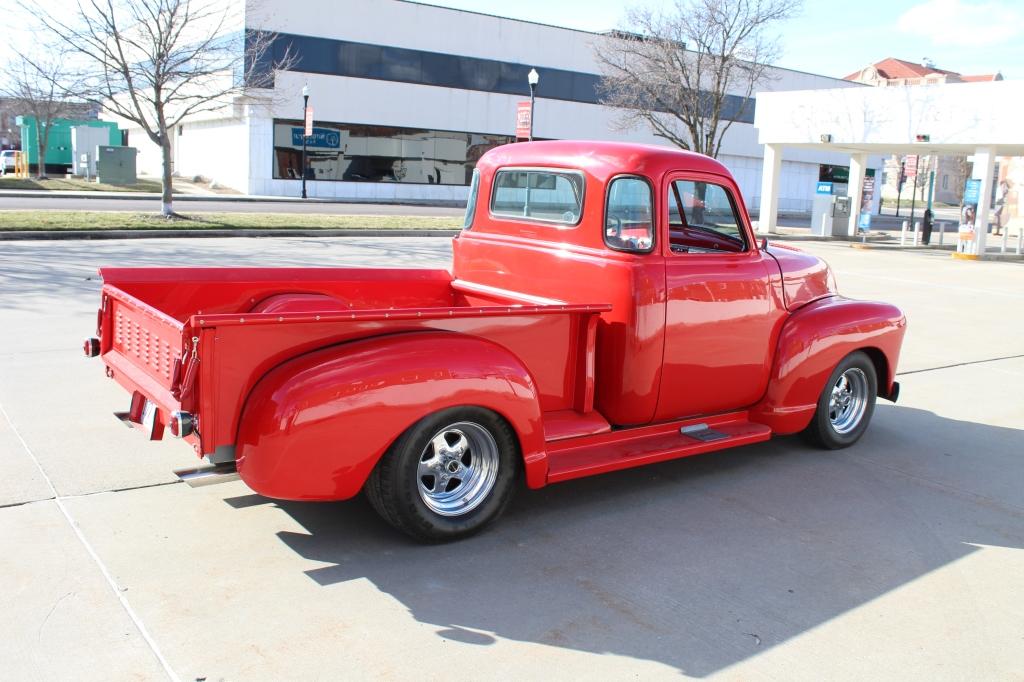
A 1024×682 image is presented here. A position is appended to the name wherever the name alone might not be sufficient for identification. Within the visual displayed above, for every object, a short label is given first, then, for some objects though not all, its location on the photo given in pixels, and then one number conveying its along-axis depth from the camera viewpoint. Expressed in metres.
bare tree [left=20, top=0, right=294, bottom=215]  19.12
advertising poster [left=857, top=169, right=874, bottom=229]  30.03
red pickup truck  3.83
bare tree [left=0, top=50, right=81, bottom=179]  33.93
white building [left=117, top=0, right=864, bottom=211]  36.69
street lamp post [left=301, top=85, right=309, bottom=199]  33.88
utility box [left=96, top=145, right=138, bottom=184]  36.64
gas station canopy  23.08
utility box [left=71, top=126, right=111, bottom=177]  39.75
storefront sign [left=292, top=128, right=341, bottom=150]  37.47
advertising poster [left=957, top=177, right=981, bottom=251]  23.92
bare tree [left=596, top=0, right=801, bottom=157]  29.88
